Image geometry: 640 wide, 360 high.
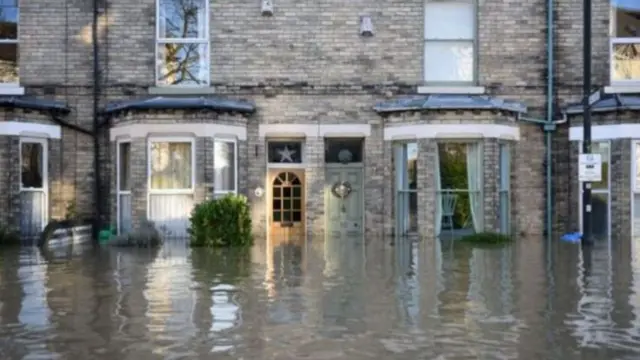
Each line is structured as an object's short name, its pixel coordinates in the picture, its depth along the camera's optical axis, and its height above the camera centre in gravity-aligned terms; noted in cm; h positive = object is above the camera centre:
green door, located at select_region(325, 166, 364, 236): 2117 -30
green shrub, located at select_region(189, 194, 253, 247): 1767 -75
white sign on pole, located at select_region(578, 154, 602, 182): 1853 +40
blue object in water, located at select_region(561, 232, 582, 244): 1908 -115
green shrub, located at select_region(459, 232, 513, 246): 1851 -113
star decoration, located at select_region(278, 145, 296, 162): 2130 +80
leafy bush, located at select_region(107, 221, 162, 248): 1825 -109
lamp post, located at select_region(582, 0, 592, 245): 1866 +139
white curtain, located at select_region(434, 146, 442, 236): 1970 -22
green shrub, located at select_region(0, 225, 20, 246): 1831 -106
